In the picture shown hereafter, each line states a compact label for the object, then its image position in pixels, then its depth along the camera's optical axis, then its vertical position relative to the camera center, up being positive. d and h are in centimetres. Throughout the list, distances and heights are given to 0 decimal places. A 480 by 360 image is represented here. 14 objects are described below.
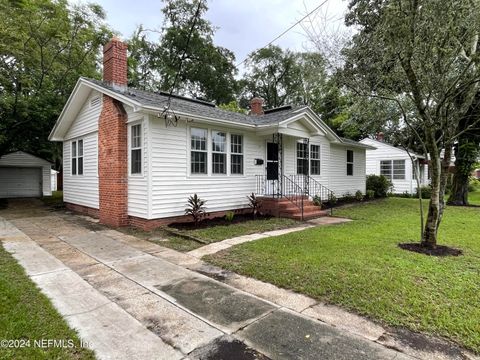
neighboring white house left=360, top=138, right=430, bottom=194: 2036 +85
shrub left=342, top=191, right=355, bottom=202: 1543 -117
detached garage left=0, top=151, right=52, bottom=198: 1859 +13
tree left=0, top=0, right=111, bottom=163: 1432 +705
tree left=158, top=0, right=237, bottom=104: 2744 +1237
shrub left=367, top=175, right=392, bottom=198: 1809 -58
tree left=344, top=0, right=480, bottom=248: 480 +229
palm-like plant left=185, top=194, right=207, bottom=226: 853 -98
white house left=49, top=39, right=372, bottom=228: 820 +90
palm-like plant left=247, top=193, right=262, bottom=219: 1030 -98
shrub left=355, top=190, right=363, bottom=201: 1588 -113
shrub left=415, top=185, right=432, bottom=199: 1945 -120
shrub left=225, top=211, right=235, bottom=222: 934 -133
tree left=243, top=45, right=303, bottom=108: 3247 +1194
